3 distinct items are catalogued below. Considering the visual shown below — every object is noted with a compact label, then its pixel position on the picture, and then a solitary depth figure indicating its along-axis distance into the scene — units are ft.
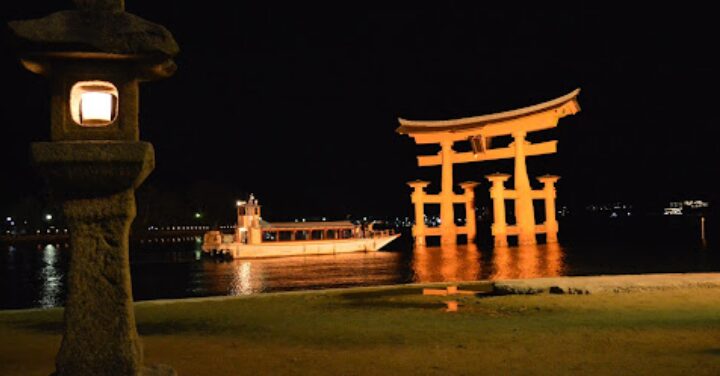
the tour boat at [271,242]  144.46
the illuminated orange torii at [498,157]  127.95
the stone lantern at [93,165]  17.06
